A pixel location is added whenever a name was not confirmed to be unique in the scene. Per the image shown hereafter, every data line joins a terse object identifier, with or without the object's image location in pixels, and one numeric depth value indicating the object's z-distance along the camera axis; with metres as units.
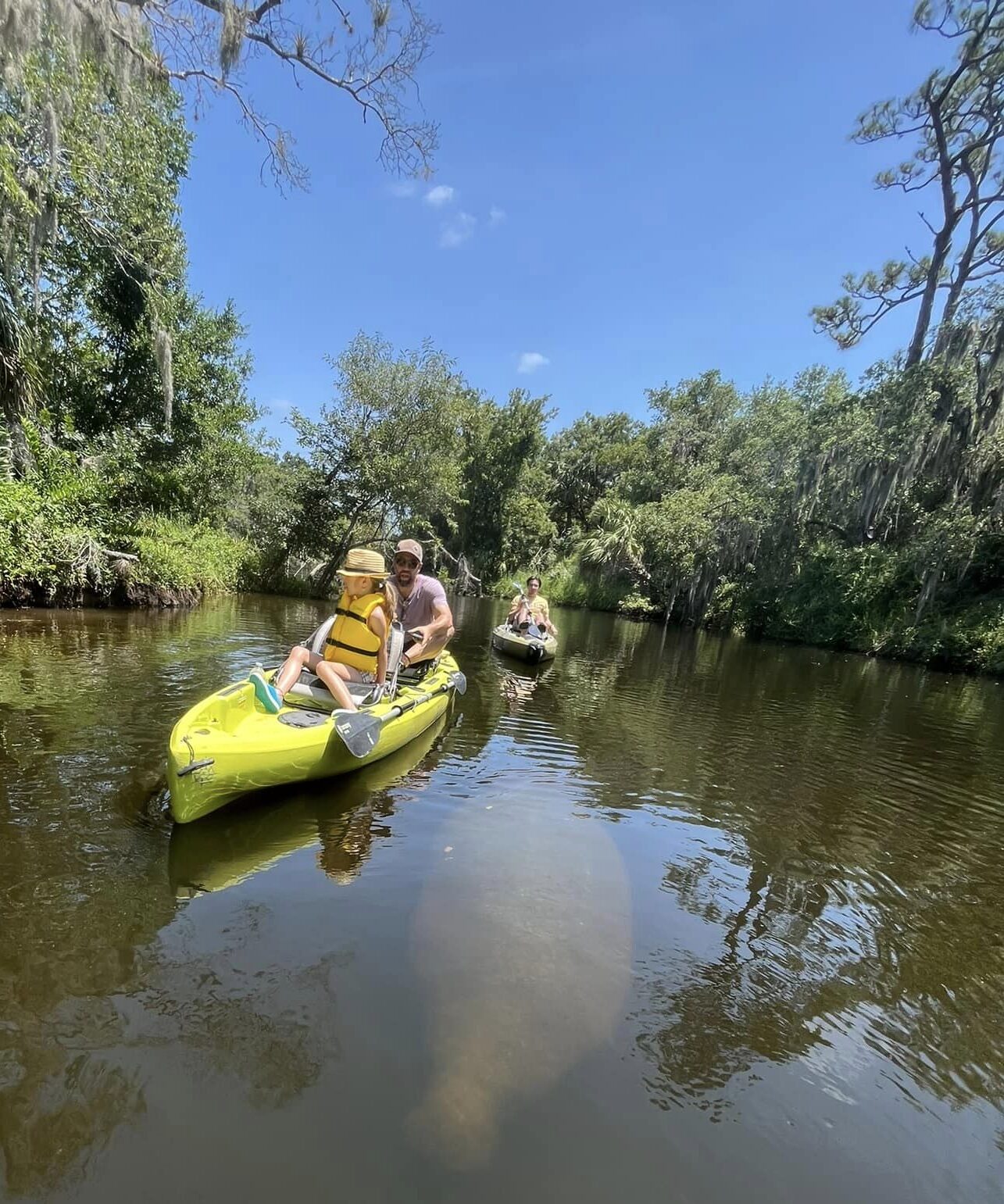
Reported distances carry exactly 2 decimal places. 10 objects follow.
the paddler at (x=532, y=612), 13.55
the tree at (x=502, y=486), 40.97
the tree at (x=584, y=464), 43.38
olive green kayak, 12.30
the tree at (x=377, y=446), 23.30
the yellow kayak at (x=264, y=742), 4.13
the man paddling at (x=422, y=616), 7.26
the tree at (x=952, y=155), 20.03
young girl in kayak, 5.66
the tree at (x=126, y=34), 6.78
